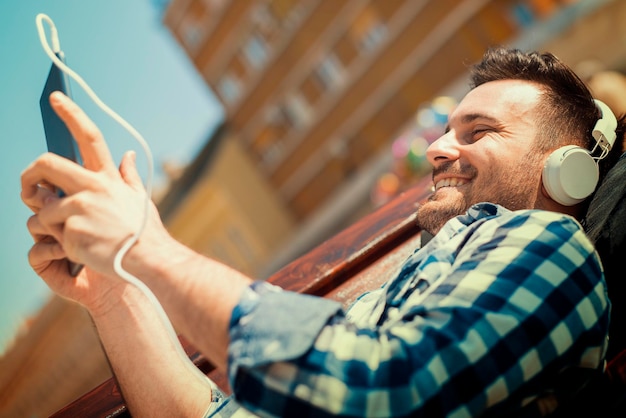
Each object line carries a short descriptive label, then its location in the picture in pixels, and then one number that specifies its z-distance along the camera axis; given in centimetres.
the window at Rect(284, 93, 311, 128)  1473
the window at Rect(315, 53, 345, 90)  1384
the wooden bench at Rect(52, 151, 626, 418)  97
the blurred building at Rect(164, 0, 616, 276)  1131
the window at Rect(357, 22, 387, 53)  1253
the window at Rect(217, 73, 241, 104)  1675
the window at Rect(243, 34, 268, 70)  1562
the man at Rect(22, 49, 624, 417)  78
